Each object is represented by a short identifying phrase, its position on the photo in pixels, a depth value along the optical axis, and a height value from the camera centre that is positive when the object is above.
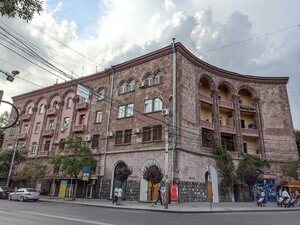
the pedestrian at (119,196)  21.50 -0.07
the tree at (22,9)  5.55 +3.89
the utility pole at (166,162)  18.43 +2.57
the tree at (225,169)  28.73 +3.27
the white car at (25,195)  25.74 -0.30
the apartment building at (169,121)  26.59 +9.28
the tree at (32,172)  32.66 +2.45
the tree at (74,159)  26.83 +3.65
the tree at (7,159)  35.34 +4.37
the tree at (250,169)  26.94 +3.52
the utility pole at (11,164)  34.16 +3.49
